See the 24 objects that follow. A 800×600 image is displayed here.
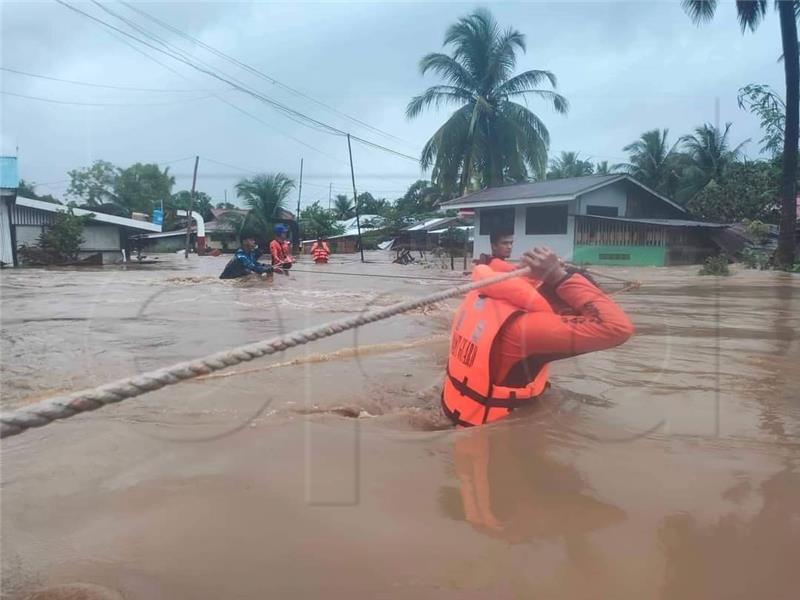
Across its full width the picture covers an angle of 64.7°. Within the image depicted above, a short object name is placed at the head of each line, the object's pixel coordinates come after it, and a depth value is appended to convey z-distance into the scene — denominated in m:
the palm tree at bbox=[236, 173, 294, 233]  36.66
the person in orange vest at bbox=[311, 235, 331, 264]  24.22
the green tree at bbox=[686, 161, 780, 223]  21.59
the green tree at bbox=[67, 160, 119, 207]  53.06
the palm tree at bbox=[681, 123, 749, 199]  29.38
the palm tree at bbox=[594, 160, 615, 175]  41.00
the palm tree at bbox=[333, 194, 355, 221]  52.44
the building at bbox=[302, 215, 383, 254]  41.47
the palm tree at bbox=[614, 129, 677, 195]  32.38
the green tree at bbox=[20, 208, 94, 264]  21.33
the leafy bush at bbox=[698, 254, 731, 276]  14.69
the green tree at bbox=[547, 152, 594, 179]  43.11
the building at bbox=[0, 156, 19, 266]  19.86
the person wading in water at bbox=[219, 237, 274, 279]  12.98
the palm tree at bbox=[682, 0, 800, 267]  15.33
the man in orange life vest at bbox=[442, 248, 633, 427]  2.59
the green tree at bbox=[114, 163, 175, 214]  51.03
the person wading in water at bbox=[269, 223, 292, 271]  14.97
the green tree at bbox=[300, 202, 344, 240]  44.94
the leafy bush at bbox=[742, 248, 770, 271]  16.38
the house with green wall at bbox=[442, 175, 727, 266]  18.91
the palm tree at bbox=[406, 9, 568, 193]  27.75
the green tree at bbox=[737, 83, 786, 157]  18.62
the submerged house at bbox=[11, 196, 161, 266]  21.56
